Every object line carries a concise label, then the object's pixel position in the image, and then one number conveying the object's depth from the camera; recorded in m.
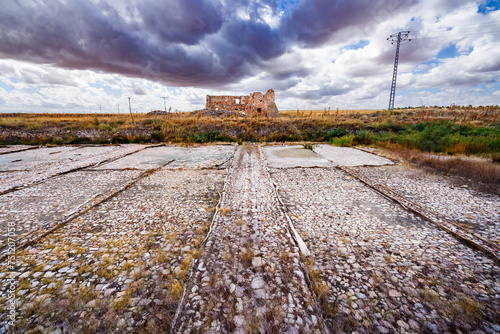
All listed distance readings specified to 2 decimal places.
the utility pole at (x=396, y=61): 32.22
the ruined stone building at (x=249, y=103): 36.91
